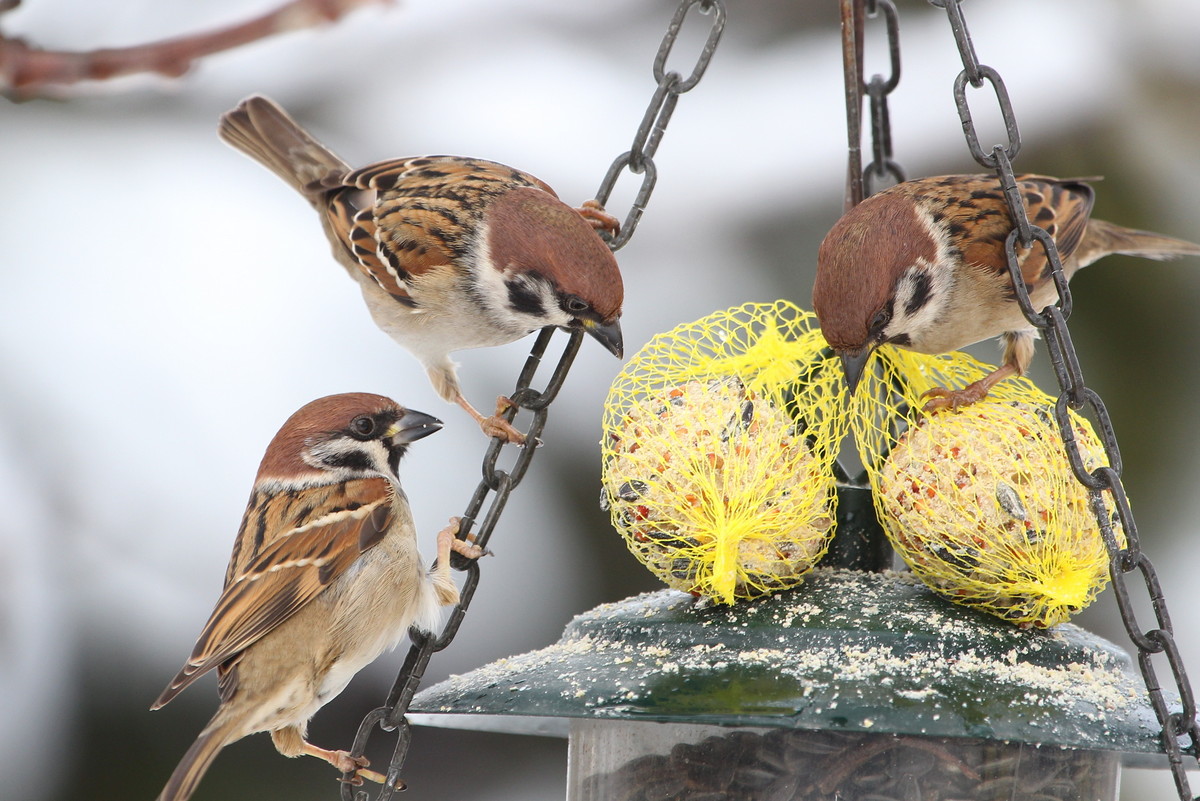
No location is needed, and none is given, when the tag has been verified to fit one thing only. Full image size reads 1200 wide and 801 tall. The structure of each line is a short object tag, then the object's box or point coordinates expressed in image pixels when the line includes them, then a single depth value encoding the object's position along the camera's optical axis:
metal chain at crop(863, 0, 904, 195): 5.12
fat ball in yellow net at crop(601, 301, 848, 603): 4.20
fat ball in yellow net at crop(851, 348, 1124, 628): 4.04
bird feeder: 3.56
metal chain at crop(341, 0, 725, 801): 4.20
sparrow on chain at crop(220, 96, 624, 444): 4.96
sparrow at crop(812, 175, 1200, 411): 4.47
